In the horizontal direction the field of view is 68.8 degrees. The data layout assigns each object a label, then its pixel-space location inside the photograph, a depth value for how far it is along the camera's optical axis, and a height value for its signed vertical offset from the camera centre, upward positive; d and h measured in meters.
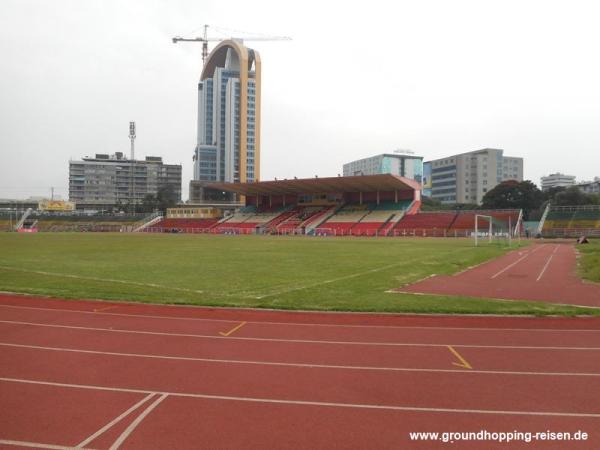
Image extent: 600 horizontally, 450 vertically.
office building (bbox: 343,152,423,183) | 169.38 +18.32
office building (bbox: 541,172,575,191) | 197.21 +14.03
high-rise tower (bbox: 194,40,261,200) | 143.12 +32.11
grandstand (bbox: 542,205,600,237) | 59.28 -1.48
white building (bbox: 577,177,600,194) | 132.50 +7.63
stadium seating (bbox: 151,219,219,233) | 86.75 -3.60
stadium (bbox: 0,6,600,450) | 4.69 -2.45
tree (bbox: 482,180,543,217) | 90.19 +3.04
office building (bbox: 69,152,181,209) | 167.62 +11.55
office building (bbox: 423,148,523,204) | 139.12 +12.23
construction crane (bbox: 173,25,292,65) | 177.50 +68.71
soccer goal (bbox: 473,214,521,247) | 58.59 -2.49
